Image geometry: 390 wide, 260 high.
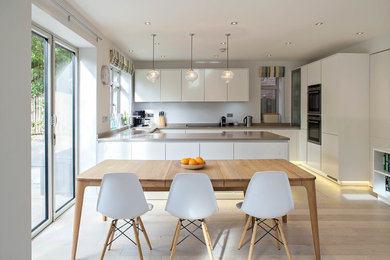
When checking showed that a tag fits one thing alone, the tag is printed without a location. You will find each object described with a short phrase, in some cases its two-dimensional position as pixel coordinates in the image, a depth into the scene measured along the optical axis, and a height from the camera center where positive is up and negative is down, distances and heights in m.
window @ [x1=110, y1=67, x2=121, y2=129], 5.37 +0.62
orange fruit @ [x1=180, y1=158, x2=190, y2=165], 2.67 -0.33
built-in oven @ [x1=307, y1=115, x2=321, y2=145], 5.44 -0.07
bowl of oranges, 2.61 -0.35
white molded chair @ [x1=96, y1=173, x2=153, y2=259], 2.13 -0.54
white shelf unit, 4.06 -0.71
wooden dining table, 2.29 -0.41
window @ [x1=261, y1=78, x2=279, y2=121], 6.87 +0.74
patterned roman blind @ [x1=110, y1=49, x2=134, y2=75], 4.70 +1.17
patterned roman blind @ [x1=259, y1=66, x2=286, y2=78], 6.68 +1.26
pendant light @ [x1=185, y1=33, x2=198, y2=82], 4.29 +0.76
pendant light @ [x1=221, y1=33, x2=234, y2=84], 4.52 +0.80
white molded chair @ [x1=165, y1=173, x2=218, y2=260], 2.13 -0.54
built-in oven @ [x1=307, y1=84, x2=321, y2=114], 5.38 +0.52
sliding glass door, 2.98 -0.02
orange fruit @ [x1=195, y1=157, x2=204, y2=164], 2.65 -0.33
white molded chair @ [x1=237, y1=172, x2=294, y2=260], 2.15 -0.54
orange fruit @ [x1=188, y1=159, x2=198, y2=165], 2.61 -0.34
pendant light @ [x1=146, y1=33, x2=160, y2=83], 4.43 +0.79
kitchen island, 4.02 -0.32
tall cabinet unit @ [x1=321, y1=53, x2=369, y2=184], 4.74 +0.14
